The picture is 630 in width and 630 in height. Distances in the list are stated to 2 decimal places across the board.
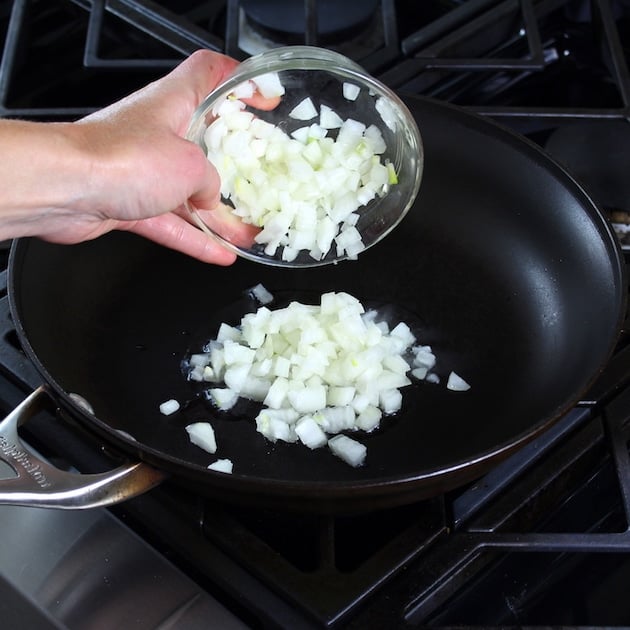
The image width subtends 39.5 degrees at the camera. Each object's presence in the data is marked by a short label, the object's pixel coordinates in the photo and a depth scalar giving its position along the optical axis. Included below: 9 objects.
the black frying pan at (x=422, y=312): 0.95
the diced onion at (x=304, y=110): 1.07
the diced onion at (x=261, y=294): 1.16
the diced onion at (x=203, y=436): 0.97
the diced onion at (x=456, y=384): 1.04
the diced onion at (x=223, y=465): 0.91
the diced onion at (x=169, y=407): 1.01
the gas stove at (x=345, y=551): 0.83
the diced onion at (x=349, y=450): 0.95
